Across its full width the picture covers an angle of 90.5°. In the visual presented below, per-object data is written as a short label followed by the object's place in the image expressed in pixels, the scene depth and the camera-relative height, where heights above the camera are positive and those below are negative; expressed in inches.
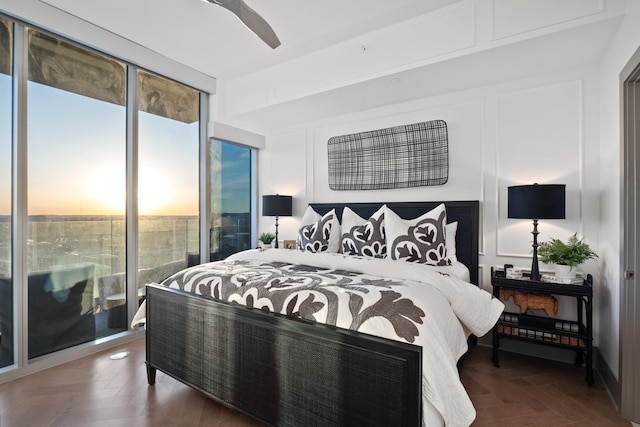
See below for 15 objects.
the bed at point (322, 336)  54.1 -25.9
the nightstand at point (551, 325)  94.3 -36.0
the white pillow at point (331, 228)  139.9 -6.6
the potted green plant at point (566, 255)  96.6 -12.8
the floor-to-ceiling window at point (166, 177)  136.0 +16.5
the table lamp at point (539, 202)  96.9 +3.8
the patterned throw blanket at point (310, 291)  61.1 -18.0
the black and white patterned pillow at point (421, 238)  113.0 -9.3
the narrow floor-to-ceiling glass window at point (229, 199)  166.4 +8.0
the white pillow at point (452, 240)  120.8 -10.2
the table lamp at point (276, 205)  166.9 +4.3
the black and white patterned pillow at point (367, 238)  124.3 -10.0
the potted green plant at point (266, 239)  171.2 -14.0
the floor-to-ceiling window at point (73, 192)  105.9 +7.6
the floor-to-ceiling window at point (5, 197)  98.0 +4.8
